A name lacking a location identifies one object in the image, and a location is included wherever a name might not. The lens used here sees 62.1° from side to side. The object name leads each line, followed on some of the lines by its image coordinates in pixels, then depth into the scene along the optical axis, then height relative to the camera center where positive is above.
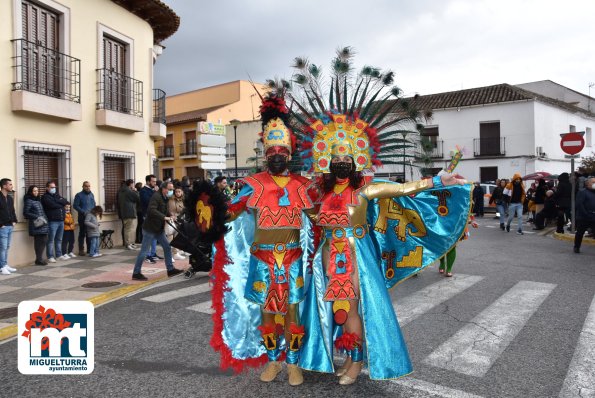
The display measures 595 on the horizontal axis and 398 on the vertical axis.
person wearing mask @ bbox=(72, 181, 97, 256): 11.58 -0.20
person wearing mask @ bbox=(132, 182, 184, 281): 8.68 -0.62
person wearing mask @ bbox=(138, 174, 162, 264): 12.61 +0.13
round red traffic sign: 13.13 +1.31
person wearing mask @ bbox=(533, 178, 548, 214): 16.31 -0.09
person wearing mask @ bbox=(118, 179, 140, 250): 12.56 -0.27
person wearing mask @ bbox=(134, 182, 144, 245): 13.00 -0.62
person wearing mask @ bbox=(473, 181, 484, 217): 21.75 -0.32
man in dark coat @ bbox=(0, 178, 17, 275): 9.23 -0.44
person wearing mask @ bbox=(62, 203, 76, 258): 11.11 -0.94
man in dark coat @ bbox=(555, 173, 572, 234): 14.18 -0.14
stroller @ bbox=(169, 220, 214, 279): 8.36 -0.90
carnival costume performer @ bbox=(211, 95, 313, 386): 3.86 -0.59
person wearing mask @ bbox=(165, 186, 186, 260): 10.20 -0.15
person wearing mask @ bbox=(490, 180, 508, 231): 16.05 -0.25
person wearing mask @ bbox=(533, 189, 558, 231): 15.95 -0.62
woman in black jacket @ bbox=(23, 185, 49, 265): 10.09 -0.47
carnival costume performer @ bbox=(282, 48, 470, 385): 3.80 -0.39
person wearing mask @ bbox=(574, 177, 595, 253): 10.36 -0.39
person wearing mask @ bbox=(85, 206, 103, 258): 11.39 -0.74
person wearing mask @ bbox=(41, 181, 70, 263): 10.47 -0.37
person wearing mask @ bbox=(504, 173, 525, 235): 13.98 -0.19
